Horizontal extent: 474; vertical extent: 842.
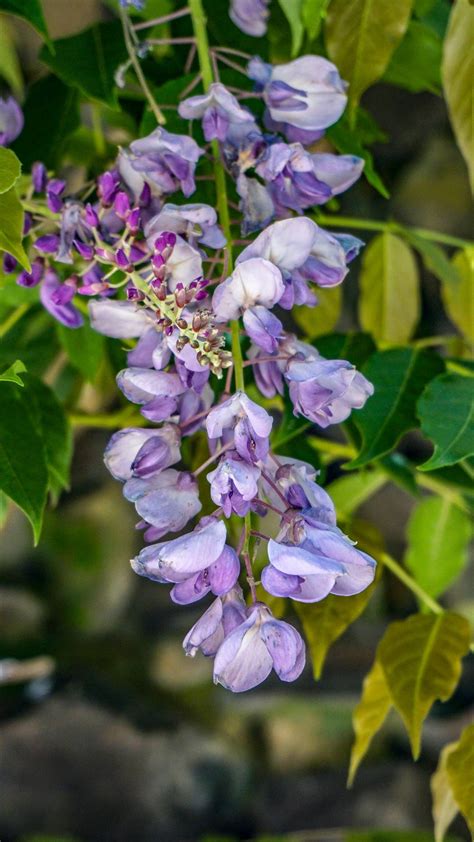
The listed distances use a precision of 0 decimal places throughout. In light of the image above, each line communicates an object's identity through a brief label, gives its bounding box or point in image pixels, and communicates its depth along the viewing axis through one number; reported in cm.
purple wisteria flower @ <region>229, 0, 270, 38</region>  68
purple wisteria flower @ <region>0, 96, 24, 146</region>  66
